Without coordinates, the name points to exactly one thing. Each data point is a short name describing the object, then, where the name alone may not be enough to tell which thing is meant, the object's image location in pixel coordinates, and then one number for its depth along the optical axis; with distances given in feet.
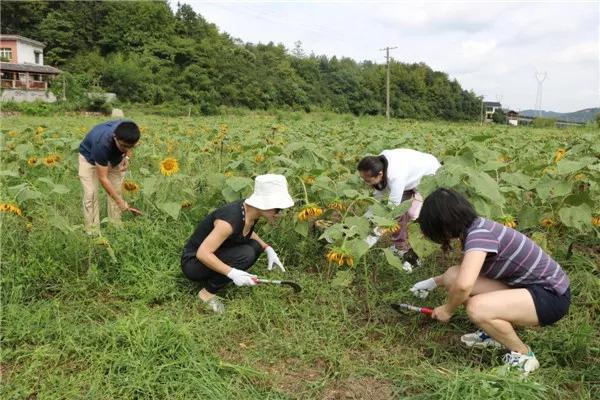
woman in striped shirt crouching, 7.13
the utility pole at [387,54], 113.50
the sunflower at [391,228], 8.51
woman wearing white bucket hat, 9.00
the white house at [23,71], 92.73
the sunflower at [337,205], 10.15
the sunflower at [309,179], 11.21
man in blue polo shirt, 11.56
